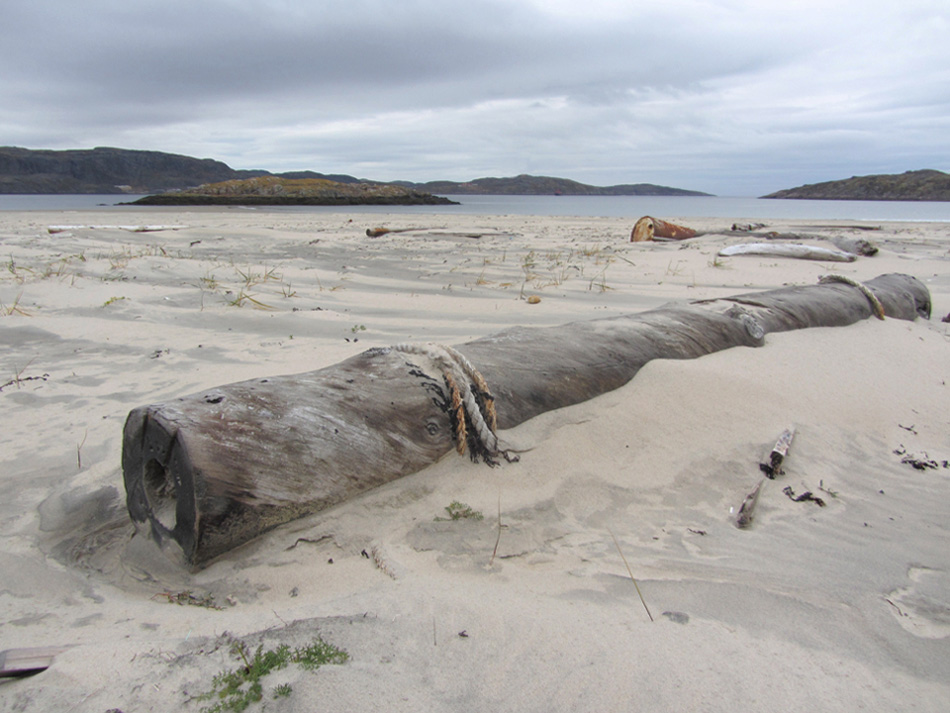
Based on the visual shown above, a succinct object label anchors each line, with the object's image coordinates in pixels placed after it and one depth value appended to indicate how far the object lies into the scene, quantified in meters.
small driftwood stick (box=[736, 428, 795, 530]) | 1.95
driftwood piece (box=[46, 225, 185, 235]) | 11.30
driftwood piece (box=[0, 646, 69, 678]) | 1.11
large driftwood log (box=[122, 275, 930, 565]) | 1.63
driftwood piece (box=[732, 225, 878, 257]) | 9.07
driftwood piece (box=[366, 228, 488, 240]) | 12.13
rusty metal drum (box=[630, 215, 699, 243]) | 11.91
